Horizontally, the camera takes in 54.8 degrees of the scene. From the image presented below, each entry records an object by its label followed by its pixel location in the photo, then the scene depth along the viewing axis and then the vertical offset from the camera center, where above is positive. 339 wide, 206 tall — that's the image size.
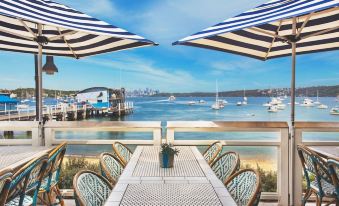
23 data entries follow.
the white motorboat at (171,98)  62.60 -0.46
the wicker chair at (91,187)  1.82 -0.56
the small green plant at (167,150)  2.33 -0.39
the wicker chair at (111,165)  2.39 -0.55
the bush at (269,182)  3.63 -0.97
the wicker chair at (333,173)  2.21 -0.53
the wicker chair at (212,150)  2.96 -0.52
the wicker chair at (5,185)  1.64 -0.45
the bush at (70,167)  3.79 -0.91
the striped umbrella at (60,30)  2.82 +0.69
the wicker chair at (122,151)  2.95 -0.52
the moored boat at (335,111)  48.06 -2.31
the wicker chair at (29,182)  1.83 -0.56
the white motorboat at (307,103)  51.62 -1.21
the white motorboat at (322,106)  50.94 -1.67
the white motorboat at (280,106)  53.76 -1.76
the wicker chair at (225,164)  2.62 -0.57
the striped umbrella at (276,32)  2.54 +0.65
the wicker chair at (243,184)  1.89 -0.56
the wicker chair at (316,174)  2.43 -0.64
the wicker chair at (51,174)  2.51 -0.66
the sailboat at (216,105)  57.47 -1.73
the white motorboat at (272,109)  53.10 -2.21
